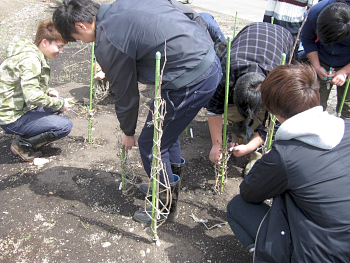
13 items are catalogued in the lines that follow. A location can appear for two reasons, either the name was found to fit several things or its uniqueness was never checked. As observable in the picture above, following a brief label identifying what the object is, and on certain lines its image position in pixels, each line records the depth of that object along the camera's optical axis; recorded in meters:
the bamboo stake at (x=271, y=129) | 2.15
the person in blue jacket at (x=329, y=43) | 2.37
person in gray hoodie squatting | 1.35
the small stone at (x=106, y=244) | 2.08
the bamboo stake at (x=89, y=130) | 3.00
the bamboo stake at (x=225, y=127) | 2.09
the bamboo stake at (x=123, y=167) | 2.32
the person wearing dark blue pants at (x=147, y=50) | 1.70
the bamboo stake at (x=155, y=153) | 1.61
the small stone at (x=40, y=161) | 2.87
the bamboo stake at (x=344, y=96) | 2.76
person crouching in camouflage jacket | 2.59
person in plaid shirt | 2.07
